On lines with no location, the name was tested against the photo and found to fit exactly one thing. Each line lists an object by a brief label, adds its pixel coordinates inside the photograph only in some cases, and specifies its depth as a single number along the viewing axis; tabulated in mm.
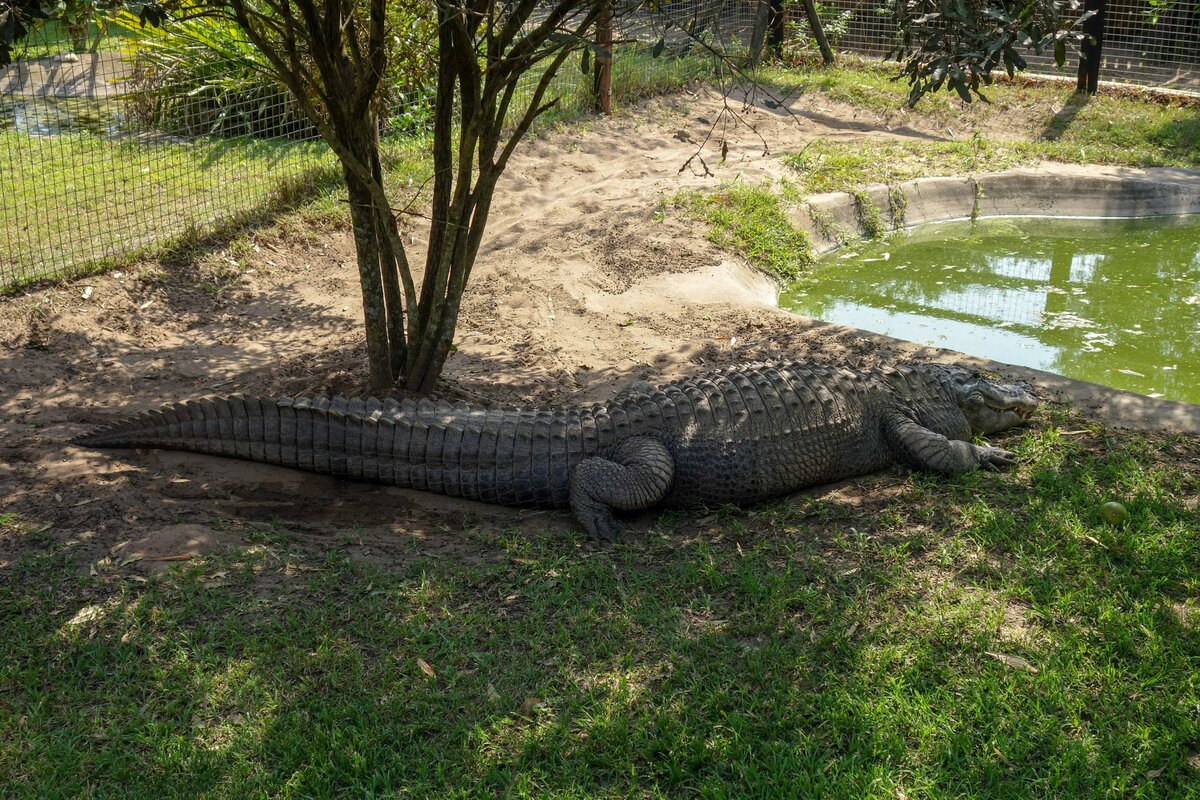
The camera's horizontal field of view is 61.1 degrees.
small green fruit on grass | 4461
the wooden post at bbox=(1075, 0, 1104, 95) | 12867
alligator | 4797
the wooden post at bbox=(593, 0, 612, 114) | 10871
